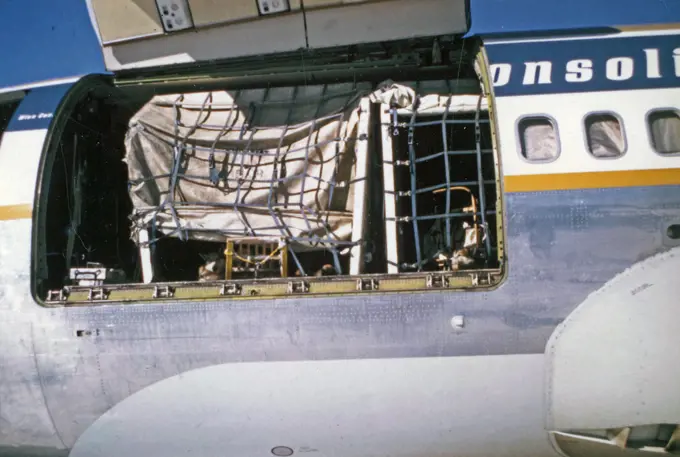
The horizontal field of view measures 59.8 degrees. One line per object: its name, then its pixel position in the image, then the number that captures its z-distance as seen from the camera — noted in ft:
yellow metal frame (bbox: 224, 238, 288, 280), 19.81
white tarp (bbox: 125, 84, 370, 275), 21.33
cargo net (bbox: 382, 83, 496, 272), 20.03
